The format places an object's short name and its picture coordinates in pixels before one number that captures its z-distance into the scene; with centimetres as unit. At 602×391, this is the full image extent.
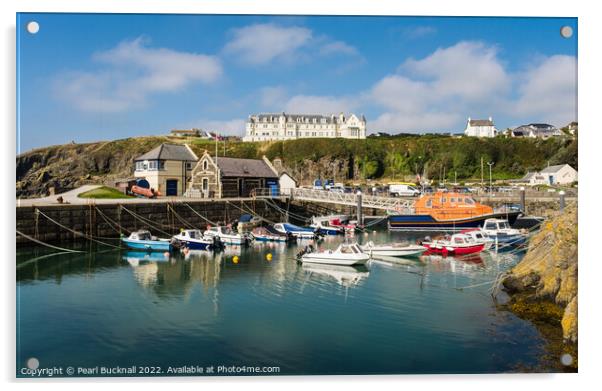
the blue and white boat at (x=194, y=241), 3122
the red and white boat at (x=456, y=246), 2922
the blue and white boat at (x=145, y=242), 3011
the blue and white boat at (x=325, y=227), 4031
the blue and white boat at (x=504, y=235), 3244
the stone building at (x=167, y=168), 4656
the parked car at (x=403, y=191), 6124
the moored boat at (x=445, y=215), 4141
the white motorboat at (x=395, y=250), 2873
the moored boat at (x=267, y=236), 3597
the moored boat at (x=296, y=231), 3803
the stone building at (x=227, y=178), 4738
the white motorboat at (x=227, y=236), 3350
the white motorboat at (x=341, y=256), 2556
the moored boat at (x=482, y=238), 3032
